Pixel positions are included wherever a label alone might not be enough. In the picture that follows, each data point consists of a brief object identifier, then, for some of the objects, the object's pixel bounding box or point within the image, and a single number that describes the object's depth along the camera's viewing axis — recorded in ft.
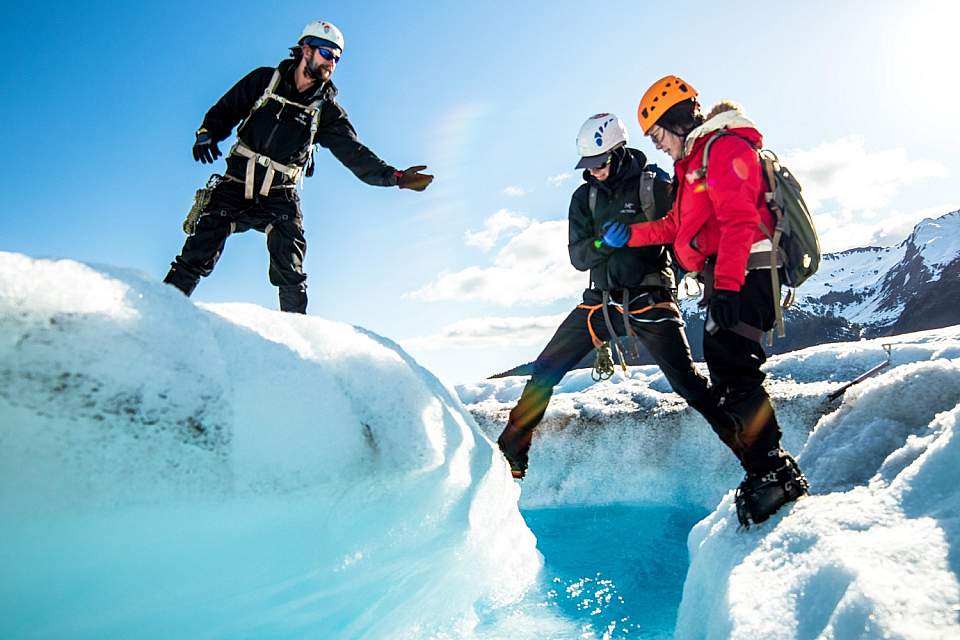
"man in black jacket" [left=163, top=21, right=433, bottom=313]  12.44
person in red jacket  7.56
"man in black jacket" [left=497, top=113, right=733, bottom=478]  10.80
